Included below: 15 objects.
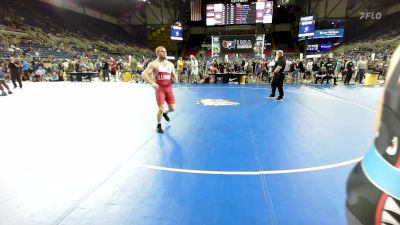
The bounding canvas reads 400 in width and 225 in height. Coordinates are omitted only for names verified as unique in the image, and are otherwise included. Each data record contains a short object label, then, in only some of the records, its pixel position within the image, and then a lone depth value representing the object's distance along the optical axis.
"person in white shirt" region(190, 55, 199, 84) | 16.86
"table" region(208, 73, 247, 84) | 17.41
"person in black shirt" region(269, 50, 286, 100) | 9.77
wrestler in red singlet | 5.76
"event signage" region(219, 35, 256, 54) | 24.70
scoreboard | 24.86
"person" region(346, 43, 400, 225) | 1.01
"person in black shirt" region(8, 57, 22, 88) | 13.43
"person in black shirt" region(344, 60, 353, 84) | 16.20
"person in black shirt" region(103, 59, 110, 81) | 19.88
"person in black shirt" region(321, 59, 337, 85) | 16.83
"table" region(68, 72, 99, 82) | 19.70
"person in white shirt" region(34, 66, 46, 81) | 20.59
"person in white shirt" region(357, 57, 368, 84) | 16.28
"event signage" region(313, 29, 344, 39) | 29.75
